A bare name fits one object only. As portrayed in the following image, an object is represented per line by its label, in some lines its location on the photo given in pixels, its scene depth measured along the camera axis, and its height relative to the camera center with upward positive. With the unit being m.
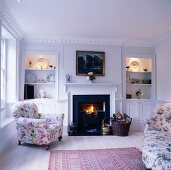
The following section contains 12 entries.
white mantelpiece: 5.51 -0.14
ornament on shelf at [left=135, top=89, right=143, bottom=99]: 6.04 -0.27
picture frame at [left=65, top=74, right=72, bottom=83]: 5.50 +0.19
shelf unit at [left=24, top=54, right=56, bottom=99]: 5.58 +0.32
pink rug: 3.12 -1.27
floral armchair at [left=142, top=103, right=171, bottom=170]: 2.48 -0.84
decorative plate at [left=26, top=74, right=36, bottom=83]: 5.54 +0.20
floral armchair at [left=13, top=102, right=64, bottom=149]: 3.93 -0.86
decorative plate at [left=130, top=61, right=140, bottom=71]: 6.14 +0.58
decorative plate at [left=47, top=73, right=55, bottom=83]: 5.64 +0.23
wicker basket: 5.12 -1.09
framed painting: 5.59 +0.64
